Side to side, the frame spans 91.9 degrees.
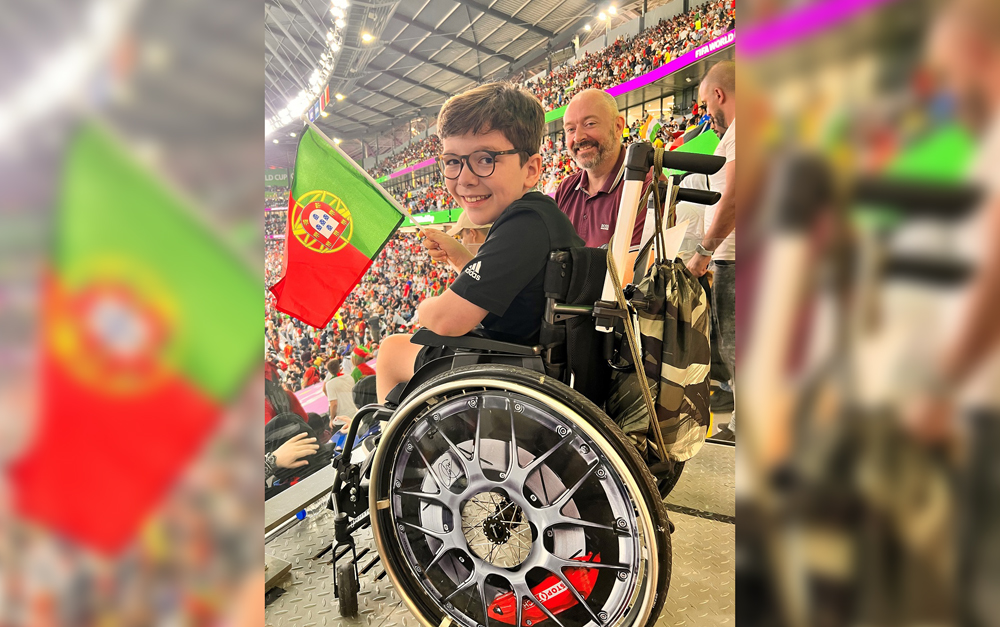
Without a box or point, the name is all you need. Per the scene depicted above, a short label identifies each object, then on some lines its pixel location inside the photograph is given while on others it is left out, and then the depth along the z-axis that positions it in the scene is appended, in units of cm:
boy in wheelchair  122
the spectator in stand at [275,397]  188
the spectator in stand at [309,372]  214
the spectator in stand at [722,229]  173
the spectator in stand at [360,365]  226
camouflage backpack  109
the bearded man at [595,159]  178
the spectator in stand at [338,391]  225
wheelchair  98
